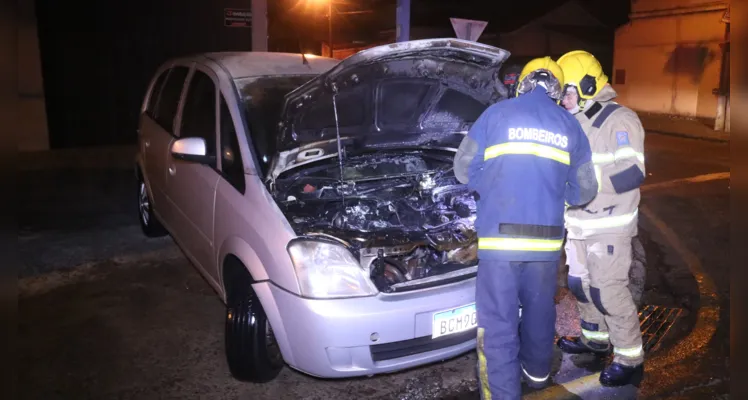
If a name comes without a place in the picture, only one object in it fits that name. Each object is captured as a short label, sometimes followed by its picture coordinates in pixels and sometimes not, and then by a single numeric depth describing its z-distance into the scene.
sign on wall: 12.08
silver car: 2.86
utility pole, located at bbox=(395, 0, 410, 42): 9.29
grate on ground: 3.96
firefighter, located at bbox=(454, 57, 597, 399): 2.84
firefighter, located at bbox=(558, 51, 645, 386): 3.23
